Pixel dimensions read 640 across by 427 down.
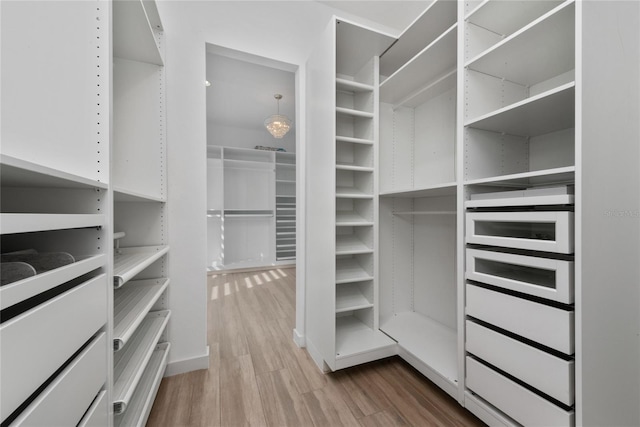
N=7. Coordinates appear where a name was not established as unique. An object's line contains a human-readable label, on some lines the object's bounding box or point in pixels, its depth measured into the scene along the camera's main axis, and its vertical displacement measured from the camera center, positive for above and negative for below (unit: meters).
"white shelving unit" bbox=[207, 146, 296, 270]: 4.48 +0.10
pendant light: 3.56 +1.30
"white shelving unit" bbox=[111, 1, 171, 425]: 1.27 +0.23
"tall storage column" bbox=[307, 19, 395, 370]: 1.62 +0.08
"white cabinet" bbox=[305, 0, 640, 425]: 0.88 +0.02
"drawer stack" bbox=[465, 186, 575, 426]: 0.92 -0.39
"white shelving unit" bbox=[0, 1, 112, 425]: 0.51 +0.02
